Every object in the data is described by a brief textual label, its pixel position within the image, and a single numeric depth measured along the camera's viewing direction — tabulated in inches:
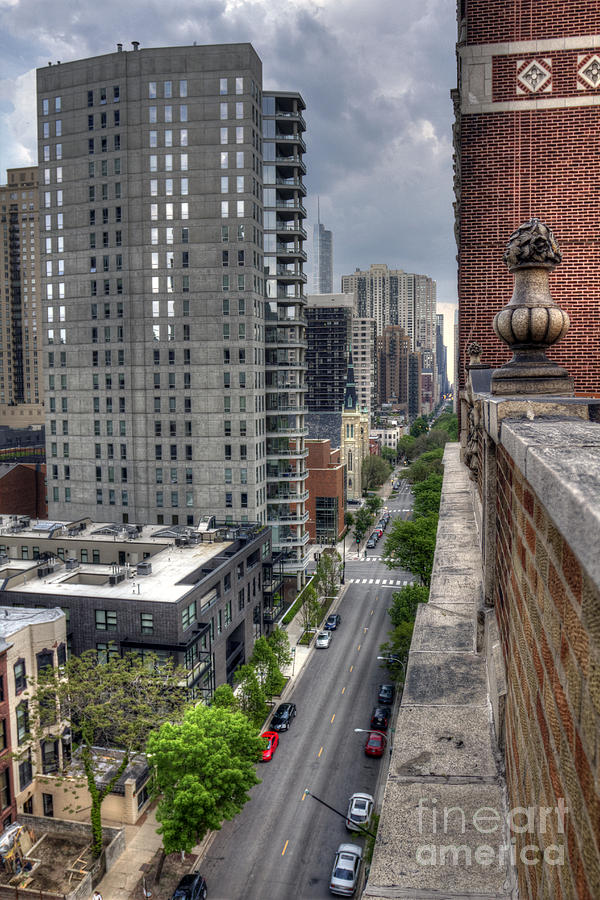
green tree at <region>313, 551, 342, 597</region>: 2423.6
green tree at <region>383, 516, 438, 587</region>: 1968.5
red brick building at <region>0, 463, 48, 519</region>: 2802.7
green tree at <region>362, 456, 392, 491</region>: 4849.9
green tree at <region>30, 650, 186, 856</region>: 1063.6
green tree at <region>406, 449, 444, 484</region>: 4074.8
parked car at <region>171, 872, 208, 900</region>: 998.4
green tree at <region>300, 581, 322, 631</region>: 2171.5
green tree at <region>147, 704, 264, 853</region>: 962.1
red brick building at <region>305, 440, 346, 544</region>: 3122.5
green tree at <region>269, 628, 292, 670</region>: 1726.1
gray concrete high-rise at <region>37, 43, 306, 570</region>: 2235.5
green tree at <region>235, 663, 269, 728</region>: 1469.0
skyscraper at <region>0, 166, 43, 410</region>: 4992.6
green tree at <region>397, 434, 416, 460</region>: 6259.8
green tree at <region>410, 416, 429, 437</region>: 7134.8
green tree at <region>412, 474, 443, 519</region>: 2581.2
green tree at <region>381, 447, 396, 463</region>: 5942.4
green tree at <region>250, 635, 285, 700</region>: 1561.3
